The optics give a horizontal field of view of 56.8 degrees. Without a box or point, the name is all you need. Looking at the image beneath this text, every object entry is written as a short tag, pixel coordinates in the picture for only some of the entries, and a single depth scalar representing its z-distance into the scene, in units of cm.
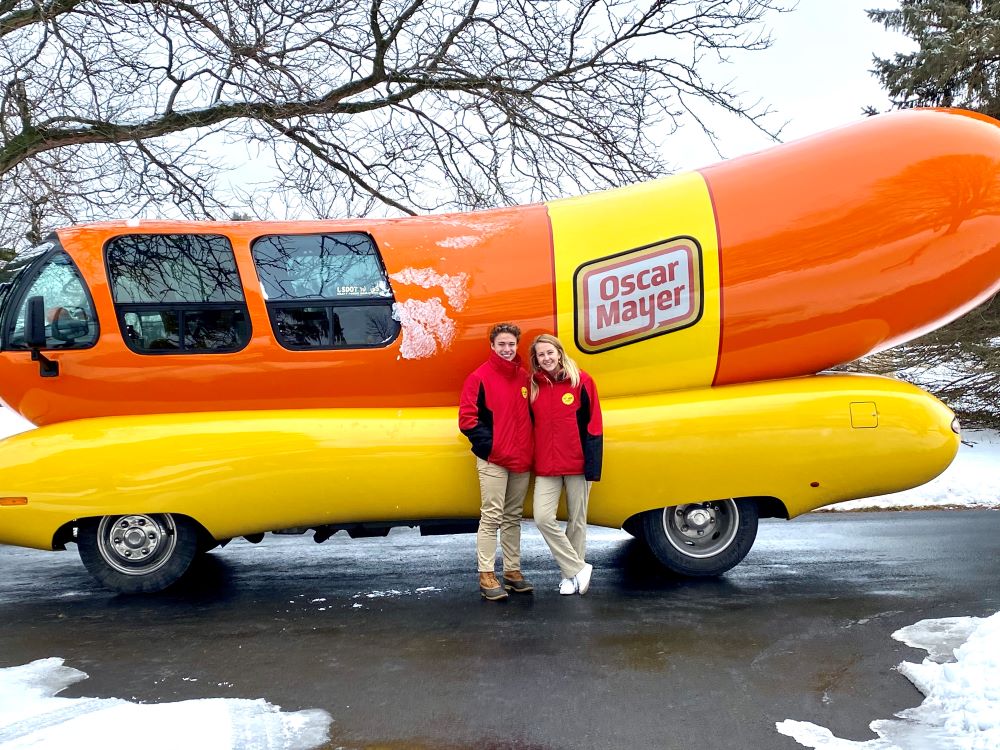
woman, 553
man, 549
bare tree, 970
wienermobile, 577
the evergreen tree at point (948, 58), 1362
